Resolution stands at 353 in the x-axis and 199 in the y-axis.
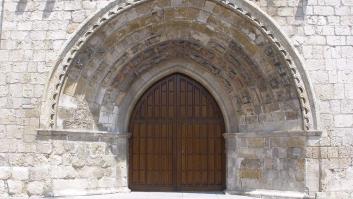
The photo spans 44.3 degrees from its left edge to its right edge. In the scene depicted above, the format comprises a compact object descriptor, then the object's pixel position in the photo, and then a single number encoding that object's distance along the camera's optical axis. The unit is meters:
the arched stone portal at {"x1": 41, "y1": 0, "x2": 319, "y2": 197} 6.76
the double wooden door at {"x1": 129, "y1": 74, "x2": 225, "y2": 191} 7.94
